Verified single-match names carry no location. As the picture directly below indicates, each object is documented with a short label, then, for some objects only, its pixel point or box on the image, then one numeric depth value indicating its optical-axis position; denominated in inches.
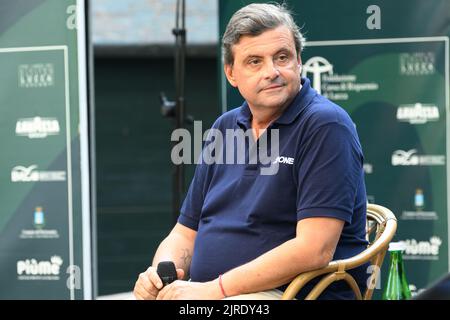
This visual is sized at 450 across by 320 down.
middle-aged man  188.1
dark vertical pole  365.1
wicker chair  187.0
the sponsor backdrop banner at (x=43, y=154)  330.6
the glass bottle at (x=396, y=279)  199.2
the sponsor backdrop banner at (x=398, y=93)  313.6
